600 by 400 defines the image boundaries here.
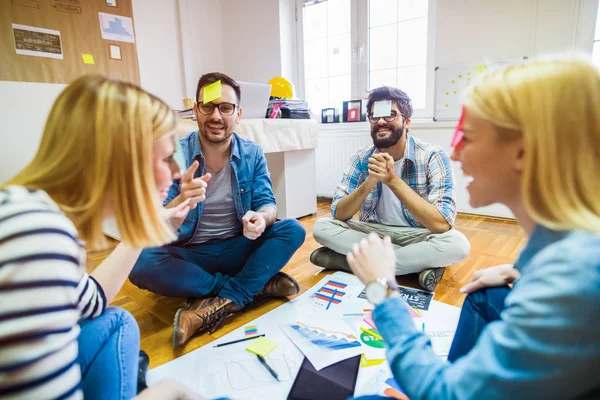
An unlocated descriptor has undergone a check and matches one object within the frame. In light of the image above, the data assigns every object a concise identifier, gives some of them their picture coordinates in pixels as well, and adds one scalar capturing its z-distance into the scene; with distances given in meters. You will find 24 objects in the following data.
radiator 3.20
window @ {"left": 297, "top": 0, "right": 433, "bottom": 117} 3.05
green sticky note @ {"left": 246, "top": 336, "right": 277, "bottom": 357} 1.08
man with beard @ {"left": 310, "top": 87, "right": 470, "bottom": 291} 1.51
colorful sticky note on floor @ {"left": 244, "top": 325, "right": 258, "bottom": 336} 1.19
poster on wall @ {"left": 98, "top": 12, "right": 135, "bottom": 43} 2.75
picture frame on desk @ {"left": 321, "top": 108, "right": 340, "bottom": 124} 3.45
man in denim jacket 1.30
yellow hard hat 3.13
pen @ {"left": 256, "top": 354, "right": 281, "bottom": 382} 0.98
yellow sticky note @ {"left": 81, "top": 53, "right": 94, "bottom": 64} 2.66
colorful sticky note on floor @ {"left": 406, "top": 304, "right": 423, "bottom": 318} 1.27
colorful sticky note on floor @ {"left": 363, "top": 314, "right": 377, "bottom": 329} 1.20
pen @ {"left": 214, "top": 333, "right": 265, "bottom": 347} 1.14
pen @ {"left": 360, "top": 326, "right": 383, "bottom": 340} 1.14
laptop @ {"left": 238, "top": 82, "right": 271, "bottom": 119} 2.29
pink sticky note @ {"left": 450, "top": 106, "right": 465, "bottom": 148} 0.61
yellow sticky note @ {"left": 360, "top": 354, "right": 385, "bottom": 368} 1.01
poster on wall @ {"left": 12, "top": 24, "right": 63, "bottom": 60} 2.36
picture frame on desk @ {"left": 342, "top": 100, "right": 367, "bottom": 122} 3.31
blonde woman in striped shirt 0.44
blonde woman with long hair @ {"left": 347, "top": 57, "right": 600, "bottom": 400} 0.39
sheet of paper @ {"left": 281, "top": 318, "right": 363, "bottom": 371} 1.04
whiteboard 2.76
